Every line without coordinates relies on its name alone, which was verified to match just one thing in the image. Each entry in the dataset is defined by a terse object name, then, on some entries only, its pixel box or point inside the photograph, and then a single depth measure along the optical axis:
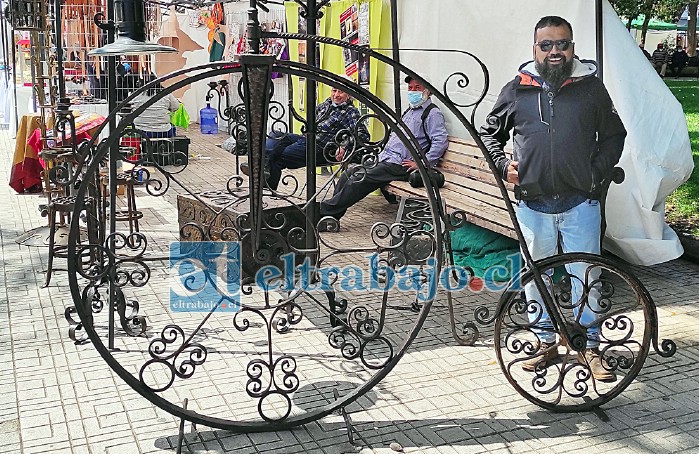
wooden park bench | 6.20
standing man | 4.25
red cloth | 9.45
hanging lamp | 4.59
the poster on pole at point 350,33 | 9.46
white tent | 6.02
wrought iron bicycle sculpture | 3.57
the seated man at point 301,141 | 7.80
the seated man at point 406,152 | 7.24
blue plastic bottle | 16.19
